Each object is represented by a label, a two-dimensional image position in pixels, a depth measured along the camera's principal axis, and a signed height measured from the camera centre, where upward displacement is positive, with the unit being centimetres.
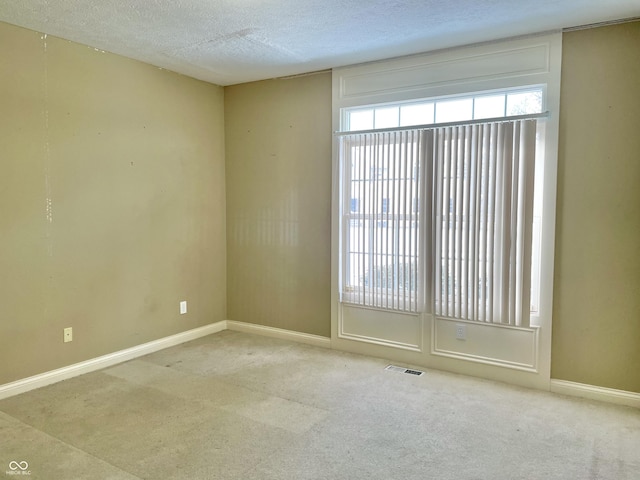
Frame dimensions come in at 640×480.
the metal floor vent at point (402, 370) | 354 -129
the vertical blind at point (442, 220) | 320 -4
